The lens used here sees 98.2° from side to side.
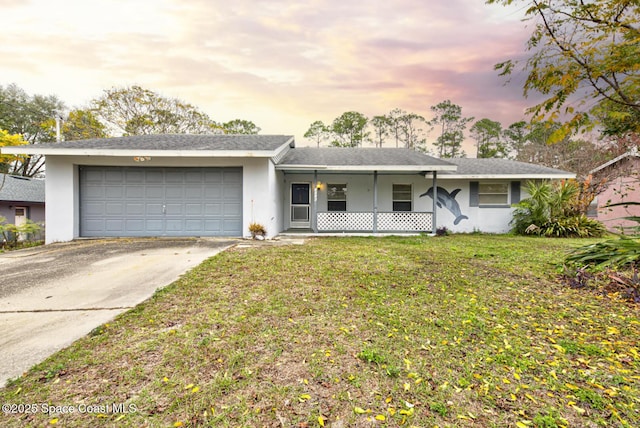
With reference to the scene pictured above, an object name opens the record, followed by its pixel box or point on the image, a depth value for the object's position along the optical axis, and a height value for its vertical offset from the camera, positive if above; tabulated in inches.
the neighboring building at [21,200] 571.1 +20.4
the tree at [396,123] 1293.1 +415.4
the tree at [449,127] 1278.3 +399.1
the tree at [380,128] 1289.4 +391.8
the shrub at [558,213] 421.4 -0.9
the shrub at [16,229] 362.9 -25.9
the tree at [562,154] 808.1 +200.7
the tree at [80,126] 784.9 +241.1
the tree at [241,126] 1195.9 +370.0
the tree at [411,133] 1294.3 +370.1
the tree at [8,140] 393.5 +100.5
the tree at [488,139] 1286.5 +352.5
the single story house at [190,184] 340.5 +34.4
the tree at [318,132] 1282.0 +369.1
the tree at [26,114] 840.3 +297.2
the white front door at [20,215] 598.7 -11.9
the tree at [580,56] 133.6 +80.3
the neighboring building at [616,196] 521.7 +38.4
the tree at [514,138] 1280.8 +353.6
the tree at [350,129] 1262.3 +378.4
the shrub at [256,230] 354.3 -24.5
